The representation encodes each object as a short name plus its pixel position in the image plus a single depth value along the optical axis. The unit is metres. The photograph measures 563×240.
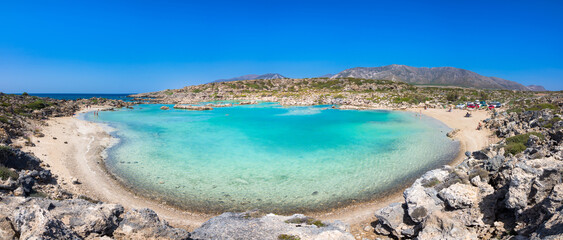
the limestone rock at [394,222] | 7.68
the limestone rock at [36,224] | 4.29
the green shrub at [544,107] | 29.09
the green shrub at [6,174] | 9.46
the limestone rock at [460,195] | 7.20
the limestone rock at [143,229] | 5.82
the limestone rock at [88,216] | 5.67
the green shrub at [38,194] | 9.31
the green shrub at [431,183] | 9.34
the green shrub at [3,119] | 19.79
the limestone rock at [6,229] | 4.38
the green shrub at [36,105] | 38.57
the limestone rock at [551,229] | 4.17
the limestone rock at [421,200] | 7.58
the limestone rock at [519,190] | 5.77
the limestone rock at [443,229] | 6.39
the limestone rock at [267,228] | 6.79
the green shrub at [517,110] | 30.98
